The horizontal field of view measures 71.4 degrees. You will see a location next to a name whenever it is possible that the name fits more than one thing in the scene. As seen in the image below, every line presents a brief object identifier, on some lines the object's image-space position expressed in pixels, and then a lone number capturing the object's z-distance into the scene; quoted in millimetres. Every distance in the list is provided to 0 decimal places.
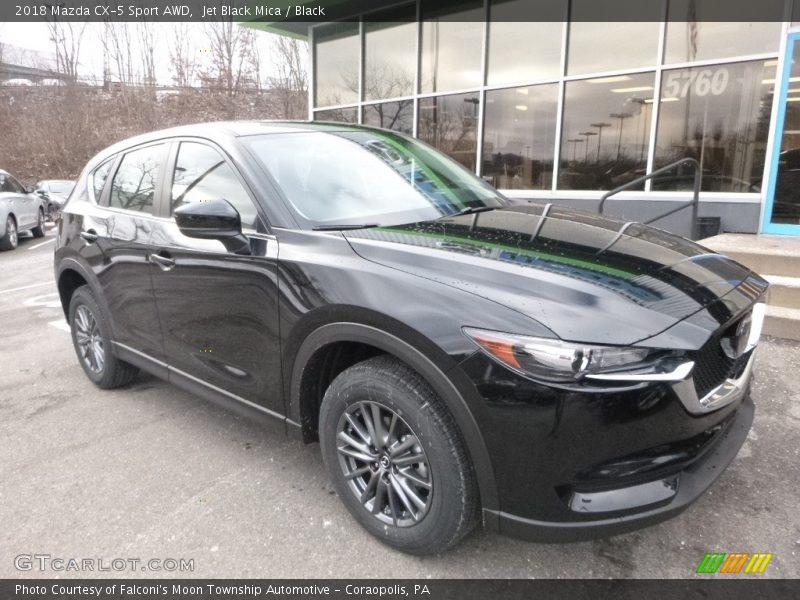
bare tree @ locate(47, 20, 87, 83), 31547
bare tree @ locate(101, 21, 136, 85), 32500
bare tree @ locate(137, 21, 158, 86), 32938
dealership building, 7055
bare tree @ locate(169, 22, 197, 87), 32594
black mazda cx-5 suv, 1810
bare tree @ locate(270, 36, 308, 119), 28203
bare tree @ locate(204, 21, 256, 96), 30750
